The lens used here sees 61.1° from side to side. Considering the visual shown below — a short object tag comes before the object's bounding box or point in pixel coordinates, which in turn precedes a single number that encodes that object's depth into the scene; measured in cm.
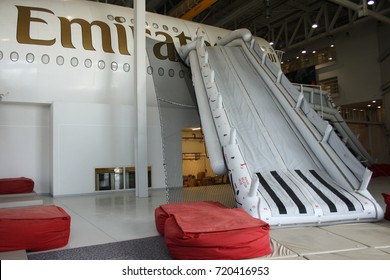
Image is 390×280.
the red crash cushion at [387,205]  513
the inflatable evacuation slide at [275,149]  496
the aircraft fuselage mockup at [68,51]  837
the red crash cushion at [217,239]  321
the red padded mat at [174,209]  445
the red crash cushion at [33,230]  368
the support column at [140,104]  837
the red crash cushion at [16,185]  748
